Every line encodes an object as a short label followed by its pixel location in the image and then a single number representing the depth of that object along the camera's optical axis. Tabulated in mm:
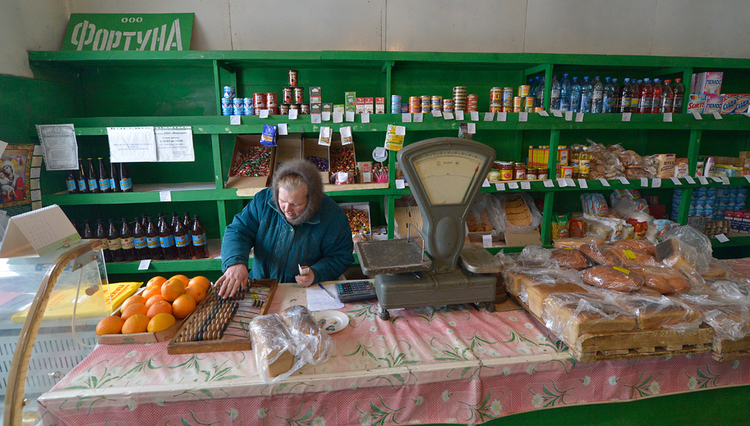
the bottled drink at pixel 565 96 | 2881
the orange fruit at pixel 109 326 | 1173
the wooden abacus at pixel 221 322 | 1128
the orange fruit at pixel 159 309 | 1238
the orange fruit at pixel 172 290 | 1327
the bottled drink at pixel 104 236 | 2680
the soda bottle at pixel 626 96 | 2911
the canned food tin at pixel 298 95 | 2695
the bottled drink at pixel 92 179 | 2652
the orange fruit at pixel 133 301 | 1279
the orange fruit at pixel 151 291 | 1358
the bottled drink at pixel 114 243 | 2723
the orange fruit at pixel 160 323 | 1183
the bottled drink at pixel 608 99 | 2906
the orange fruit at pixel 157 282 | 1443
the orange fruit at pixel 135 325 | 1178
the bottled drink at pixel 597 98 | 2865
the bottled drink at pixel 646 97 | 2918
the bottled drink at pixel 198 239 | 2844
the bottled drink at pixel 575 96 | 2891
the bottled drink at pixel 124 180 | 2668
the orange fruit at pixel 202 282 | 1446
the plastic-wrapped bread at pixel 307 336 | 1054
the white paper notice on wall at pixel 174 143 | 2551
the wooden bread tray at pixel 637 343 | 1043
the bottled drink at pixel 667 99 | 2934
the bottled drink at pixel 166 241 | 2773
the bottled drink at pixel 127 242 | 2740
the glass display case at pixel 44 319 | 874
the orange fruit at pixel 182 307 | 1283
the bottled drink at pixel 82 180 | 2645
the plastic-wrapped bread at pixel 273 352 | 1003
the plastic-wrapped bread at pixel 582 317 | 1049
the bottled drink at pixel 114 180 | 2686
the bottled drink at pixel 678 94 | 2941
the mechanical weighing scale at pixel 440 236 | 1229
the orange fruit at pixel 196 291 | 1384
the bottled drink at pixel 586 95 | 2893
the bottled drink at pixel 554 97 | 2860
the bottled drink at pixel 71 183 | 2612
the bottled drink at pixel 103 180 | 2647
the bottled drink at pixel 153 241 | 2756
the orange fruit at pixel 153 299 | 1278
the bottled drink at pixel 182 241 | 2789
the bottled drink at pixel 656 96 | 2924
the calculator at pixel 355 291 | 1464
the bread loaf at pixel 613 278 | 1198
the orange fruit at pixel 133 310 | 1232
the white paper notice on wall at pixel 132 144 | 2533
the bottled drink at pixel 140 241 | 2764
